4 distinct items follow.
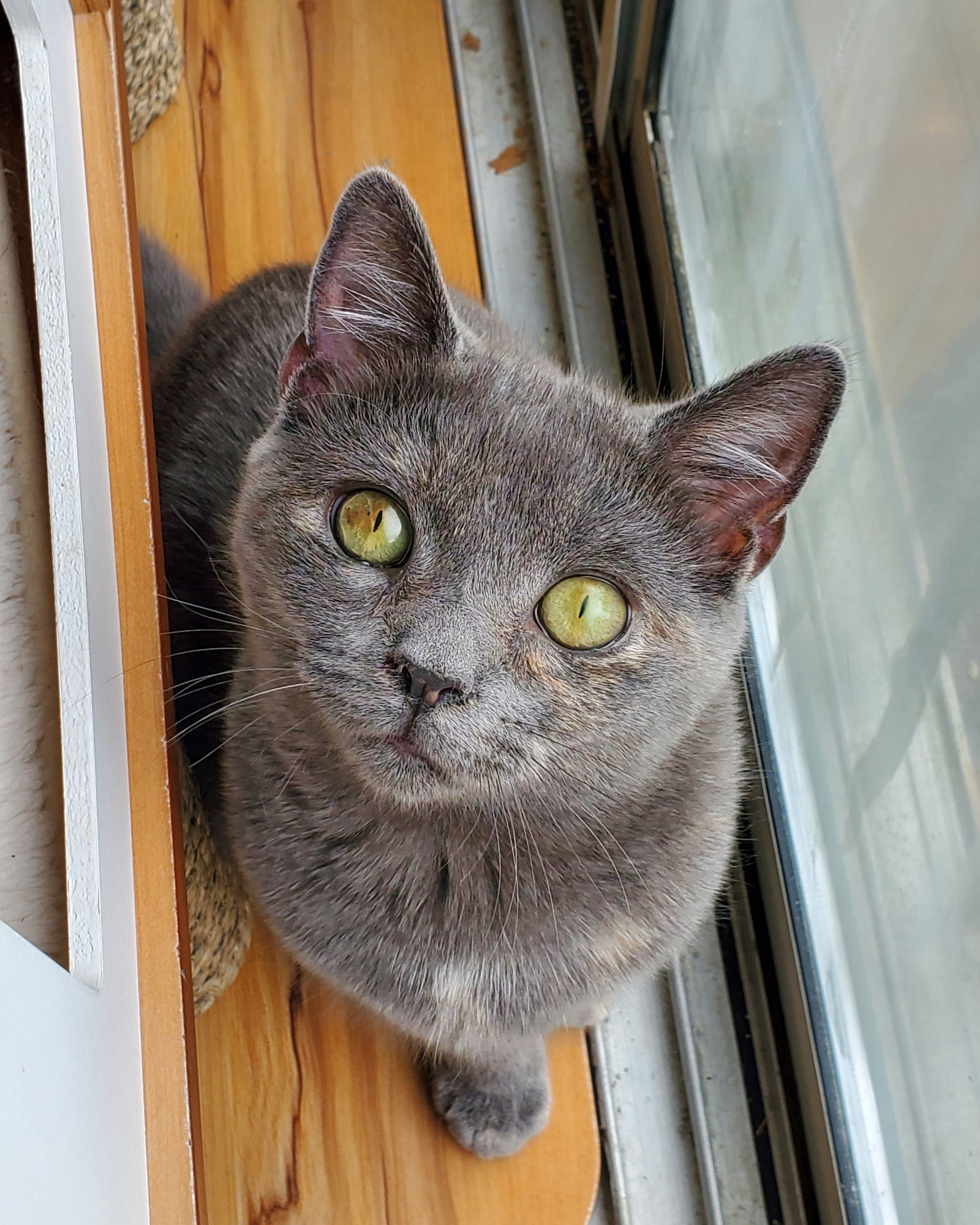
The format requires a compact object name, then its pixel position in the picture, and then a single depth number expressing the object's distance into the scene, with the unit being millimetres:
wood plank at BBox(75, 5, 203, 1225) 311
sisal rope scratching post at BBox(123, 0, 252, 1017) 366
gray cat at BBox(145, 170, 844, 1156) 276
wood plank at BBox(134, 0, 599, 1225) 395
